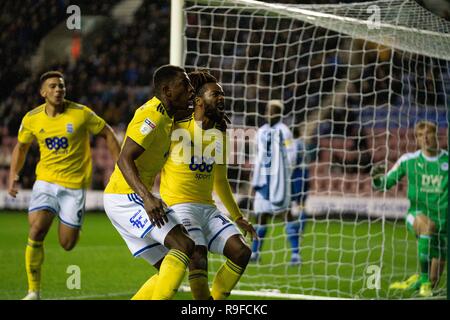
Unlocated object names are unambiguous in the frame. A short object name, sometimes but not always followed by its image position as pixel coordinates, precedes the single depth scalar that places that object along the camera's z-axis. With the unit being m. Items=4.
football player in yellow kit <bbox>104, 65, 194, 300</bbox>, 10.66
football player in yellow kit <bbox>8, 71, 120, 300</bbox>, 15.70
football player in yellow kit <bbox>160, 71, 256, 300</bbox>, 12.06
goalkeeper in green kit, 17.16
